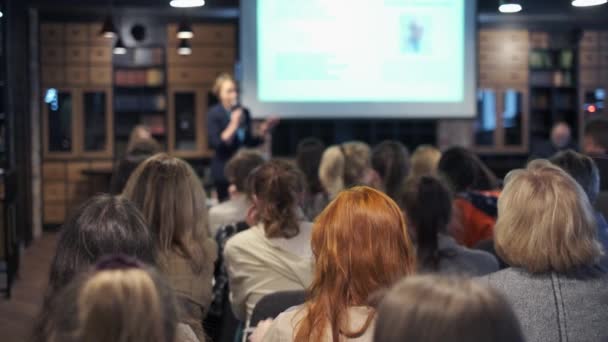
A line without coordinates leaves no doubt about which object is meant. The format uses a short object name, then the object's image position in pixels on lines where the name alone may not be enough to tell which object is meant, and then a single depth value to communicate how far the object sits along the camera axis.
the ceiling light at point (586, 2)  5.00
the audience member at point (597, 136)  5.50
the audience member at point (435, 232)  3.04
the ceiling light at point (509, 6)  5.59
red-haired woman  1.76
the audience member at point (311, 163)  5.27
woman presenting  6.59
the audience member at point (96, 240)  1.82
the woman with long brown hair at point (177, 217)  2.77
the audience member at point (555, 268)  2.08
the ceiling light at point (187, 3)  5.37
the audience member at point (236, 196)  4.30
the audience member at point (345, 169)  5.14
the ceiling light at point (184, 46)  9.43
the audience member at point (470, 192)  3.98
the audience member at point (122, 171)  4.04
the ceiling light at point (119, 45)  9.00
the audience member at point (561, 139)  9.48
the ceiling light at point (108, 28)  8.09
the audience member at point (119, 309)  1.00
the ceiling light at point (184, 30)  8.26
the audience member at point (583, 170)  3.25
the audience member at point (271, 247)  3.05
